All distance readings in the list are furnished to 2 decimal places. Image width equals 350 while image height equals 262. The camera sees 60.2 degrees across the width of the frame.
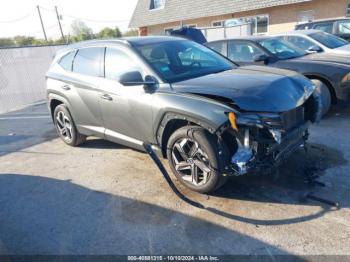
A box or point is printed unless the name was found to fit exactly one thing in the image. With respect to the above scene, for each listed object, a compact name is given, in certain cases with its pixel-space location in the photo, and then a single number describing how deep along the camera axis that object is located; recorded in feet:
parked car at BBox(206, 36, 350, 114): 18.63
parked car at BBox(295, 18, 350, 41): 35.86
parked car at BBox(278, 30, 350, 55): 23.96
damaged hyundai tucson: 10.03
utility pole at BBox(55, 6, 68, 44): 126.11
